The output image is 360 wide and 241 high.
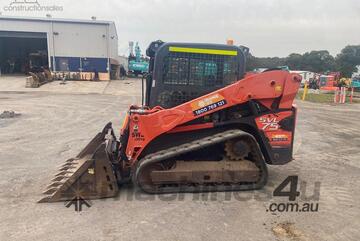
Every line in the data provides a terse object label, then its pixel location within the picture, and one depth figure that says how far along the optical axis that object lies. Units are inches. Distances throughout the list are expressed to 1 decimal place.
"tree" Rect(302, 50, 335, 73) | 3203.7
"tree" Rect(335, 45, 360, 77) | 2135.6
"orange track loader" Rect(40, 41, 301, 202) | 196.4
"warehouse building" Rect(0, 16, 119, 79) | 1205.1
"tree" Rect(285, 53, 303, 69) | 3329.2
